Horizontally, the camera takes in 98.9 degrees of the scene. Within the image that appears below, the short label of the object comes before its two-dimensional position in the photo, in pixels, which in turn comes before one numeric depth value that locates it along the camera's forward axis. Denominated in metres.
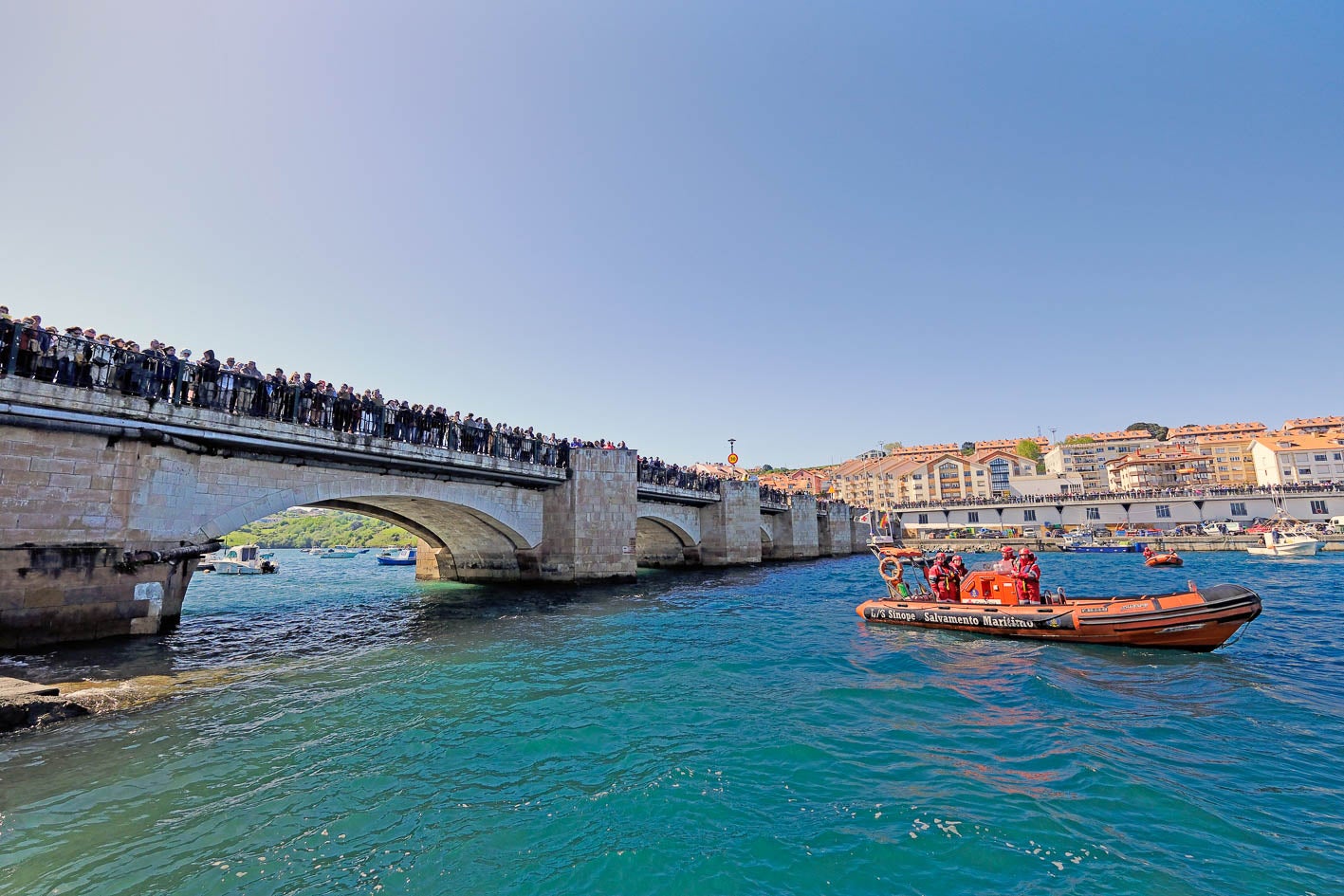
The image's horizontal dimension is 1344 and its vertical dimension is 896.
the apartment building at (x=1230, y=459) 104.50
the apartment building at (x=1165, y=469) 100.44
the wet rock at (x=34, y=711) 7.79
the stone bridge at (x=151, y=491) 11.12
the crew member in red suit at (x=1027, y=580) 16.69
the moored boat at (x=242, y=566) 44.22
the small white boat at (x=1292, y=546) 49.97
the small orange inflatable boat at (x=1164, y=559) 43.38
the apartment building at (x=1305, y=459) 86.62
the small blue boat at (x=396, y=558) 55.88
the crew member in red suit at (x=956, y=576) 18.54
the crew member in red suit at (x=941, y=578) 18.64
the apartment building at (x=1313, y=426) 106.19
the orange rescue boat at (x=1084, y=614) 13.38
